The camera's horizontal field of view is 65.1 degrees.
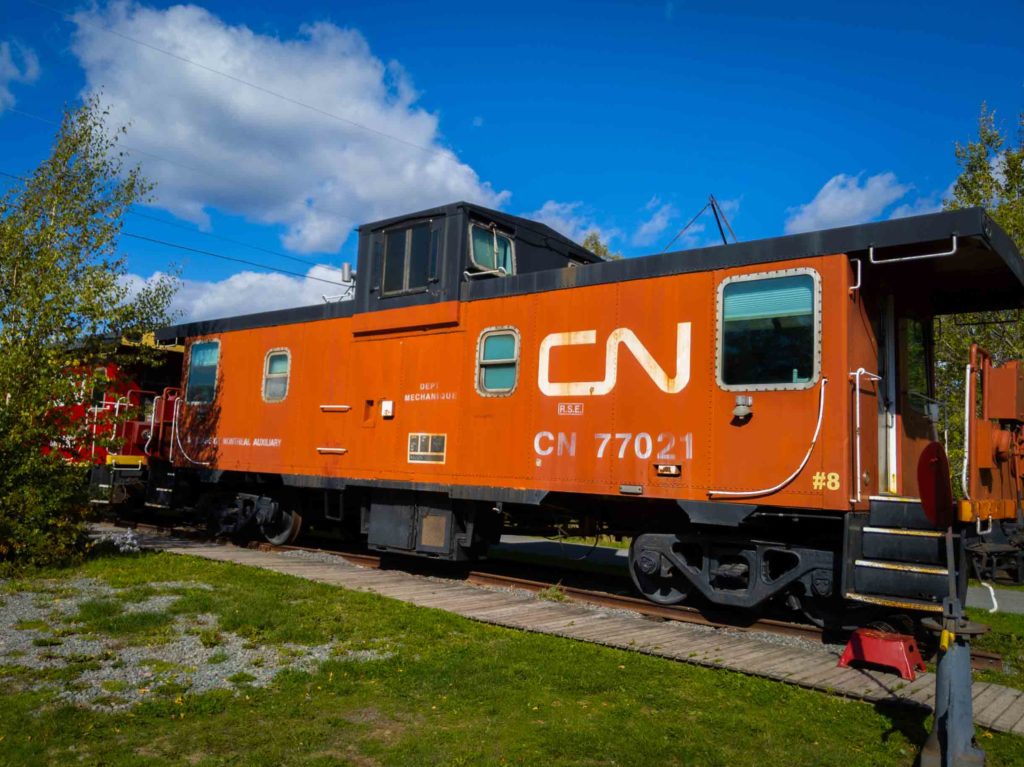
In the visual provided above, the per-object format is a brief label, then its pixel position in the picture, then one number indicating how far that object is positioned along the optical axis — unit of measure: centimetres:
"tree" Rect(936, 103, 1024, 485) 1741
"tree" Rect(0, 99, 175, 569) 934
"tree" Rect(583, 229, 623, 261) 3497
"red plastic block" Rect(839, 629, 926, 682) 623
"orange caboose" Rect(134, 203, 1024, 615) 708
